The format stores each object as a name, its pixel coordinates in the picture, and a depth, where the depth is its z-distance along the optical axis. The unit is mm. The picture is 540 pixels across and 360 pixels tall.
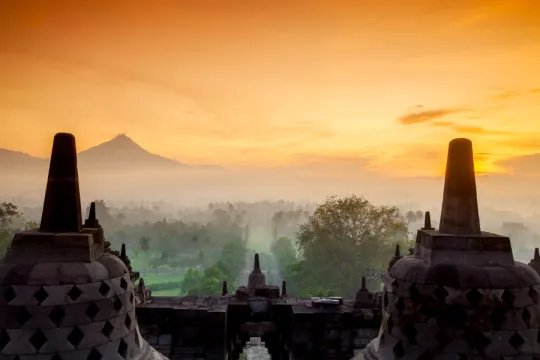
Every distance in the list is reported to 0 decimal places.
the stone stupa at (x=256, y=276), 17391
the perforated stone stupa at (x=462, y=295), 6570
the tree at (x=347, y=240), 40188
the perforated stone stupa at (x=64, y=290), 6082
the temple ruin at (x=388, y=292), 6156
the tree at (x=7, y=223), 39781
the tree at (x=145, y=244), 73375
